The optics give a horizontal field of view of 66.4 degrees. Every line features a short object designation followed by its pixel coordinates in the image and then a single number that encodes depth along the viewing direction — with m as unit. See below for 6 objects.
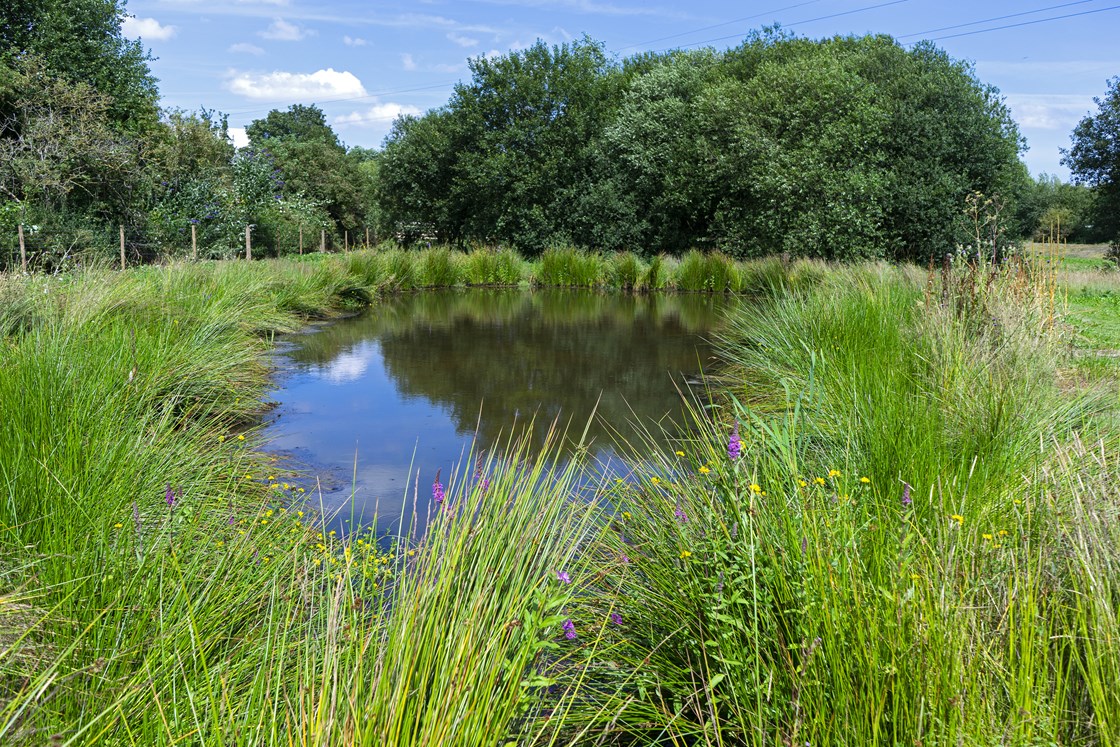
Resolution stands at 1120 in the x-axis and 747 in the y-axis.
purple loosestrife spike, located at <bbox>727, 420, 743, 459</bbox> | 2.04
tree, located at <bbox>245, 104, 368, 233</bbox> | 33.28
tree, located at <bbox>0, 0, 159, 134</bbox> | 18.53
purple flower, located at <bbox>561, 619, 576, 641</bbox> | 1.83
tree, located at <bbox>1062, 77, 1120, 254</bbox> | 23.84
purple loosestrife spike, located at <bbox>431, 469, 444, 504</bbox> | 1.83
